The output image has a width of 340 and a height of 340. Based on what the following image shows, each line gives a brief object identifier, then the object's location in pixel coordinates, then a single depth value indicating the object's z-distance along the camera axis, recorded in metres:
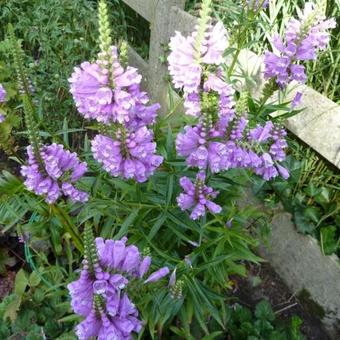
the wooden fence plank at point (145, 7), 0.88
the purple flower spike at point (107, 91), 0.36
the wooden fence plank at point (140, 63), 0.97
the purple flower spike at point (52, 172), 0.39
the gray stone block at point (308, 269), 0.74
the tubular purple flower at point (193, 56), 0.44
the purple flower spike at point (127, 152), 0.40
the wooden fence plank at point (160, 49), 0.85
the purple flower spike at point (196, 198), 0.47
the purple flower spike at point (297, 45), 0.52
